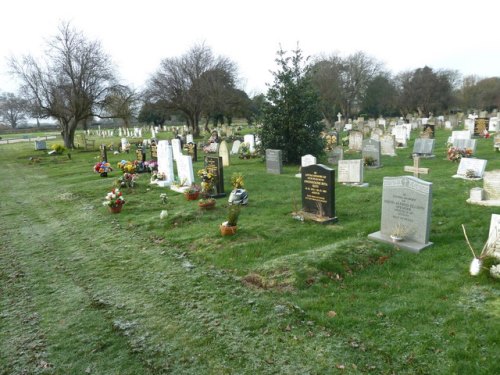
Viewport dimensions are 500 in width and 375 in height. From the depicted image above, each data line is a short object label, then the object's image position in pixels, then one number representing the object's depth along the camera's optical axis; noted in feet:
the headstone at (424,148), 62.32
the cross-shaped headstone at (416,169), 35.38
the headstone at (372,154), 55.52
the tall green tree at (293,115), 62.80
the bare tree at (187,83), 143.02
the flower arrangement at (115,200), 38.42
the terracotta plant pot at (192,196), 41.24
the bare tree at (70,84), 116.57
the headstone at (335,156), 60.69
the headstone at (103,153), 77.14
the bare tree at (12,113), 116.26
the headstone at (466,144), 57.47
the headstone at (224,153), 64.34
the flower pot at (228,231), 28.27
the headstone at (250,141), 79.65
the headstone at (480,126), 90.45
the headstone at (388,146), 67.92
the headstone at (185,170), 46.14
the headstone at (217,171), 41.58
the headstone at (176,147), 50.94
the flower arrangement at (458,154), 55.84
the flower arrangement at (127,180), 48.98
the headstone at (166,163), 49.62
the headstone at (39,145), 122.01
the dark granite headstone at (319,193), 30.07
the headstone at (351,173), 44.01
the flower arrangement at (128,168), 50.09
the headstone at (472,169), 43.04
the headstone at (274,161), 56.49
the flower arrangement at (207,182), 40.68
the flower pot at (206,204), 36.09
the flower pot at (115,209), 38.59
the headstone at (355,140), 74.38
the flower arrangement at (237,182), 36.98
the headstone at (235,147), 83.59
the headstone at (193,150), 76.69
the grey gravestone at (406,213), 23.95
